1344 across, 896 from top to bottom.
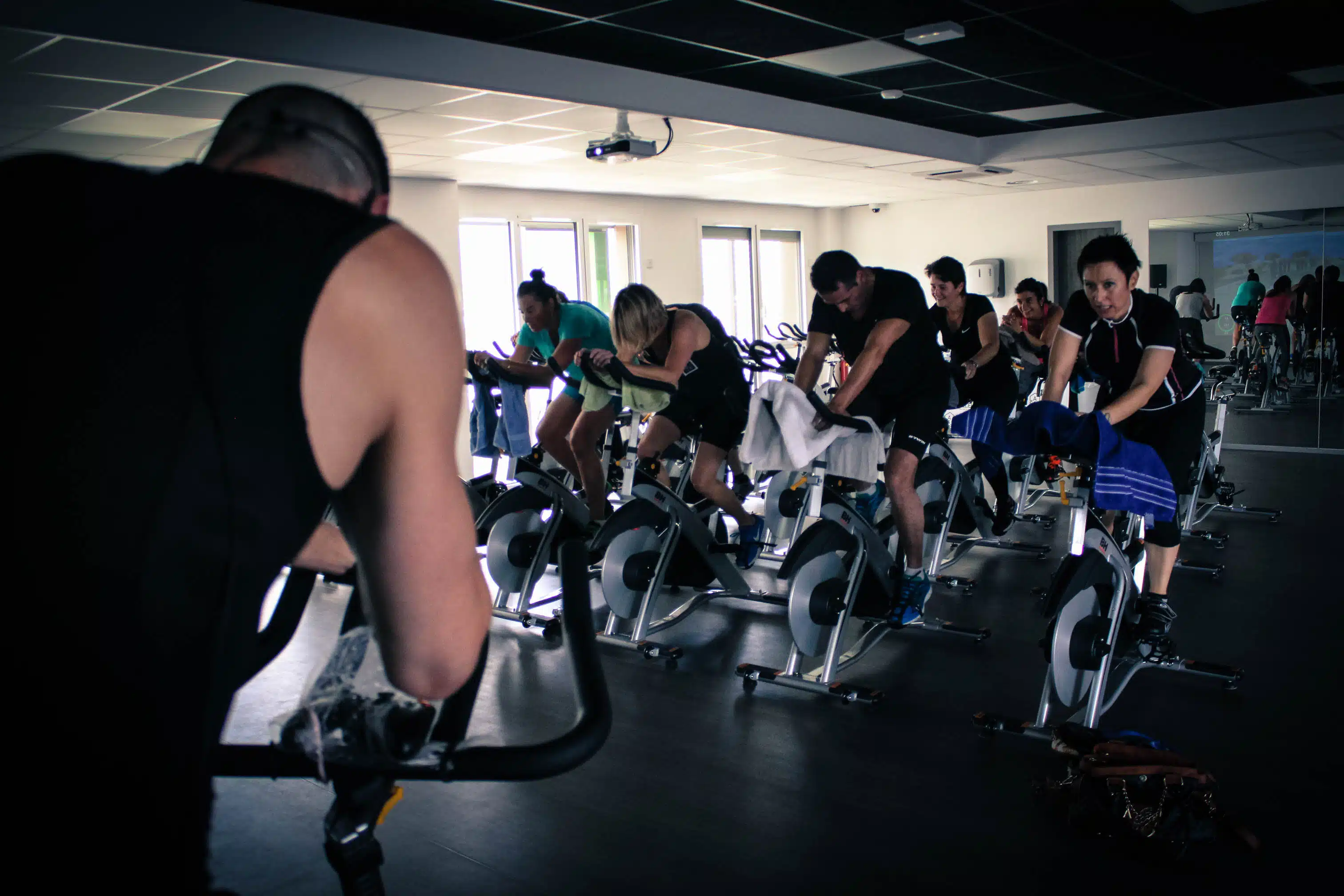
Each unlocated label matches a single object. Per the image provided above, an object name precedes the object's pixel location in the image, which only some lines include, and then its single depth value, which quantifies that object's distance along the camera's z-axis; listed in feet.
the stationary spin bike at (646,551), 13.12
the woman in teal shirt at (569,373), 15.72
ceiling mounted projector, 20.93
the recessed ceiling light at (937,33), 17.78
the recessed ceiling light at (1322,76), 22.47
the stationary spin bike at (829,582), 11.33
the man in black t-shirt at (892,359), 12.87
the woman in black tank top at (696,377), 13.74
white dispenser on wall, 40.55
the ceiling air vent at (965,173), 32.12
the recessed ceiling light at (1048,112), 26.11
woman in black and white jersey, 10.39
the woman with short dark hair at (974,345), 17.93
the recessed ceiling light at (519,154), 25.67
